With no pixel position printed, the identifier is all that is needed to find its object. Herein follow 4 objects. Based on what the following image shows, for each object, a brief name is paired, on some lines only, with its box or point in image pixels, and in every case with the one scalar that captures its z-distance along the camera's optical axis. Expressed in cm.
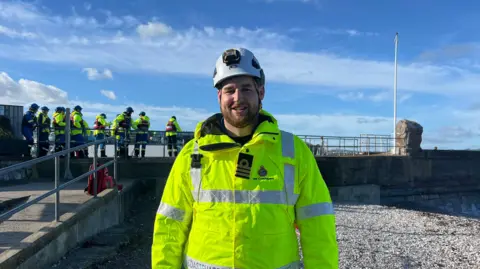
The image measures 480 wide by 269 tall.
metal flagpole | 1955
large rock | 1897
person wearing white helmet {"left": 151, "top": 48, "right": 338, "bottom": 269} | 204
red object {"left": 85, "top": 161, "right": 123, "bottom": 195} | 797
